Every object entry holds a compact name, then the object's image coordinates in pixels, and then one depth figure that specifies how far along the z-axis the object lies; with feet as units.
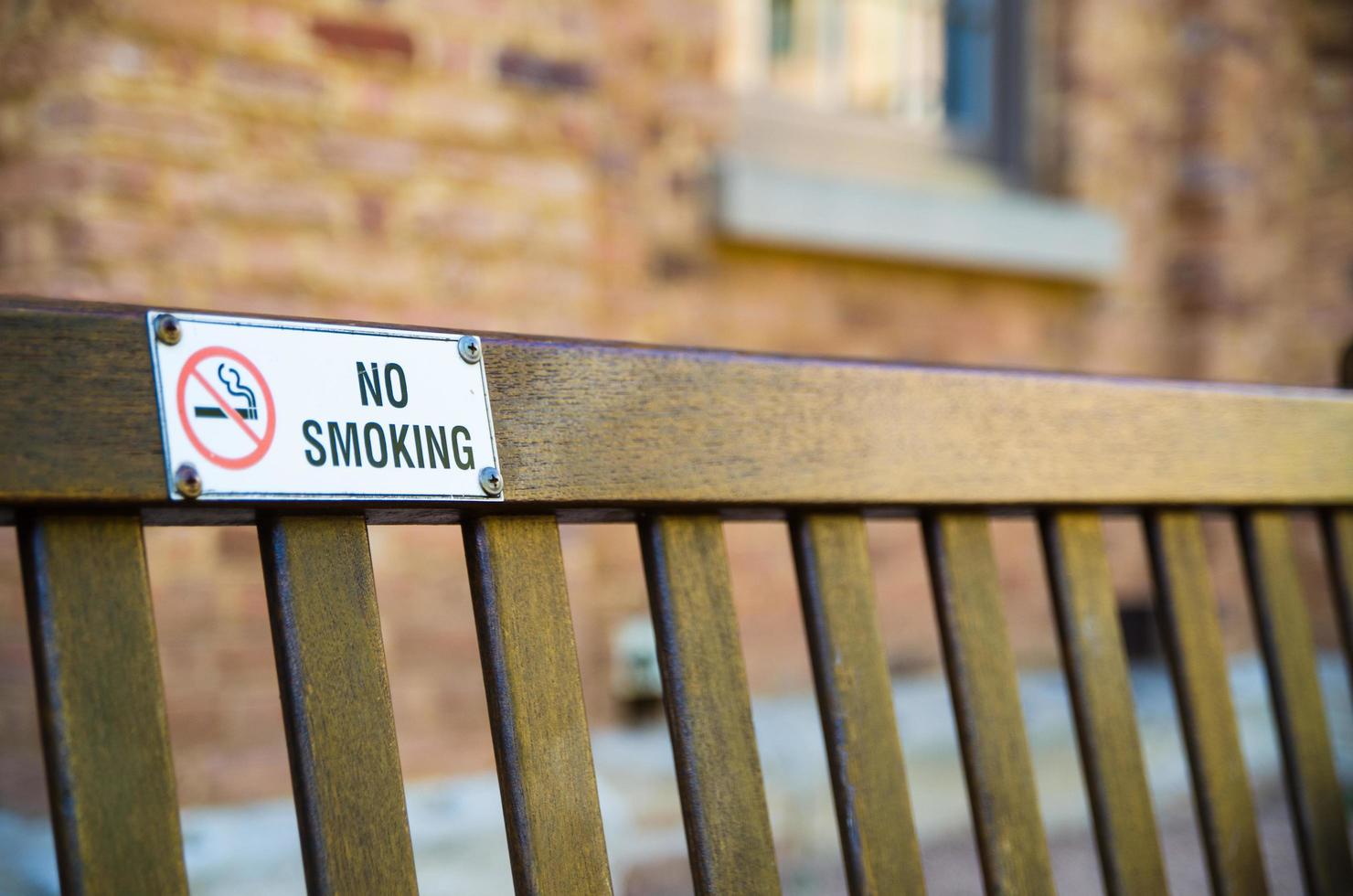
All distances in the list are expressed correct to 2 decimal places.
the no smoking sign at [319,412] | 4.02
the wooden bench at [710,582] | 3.97
